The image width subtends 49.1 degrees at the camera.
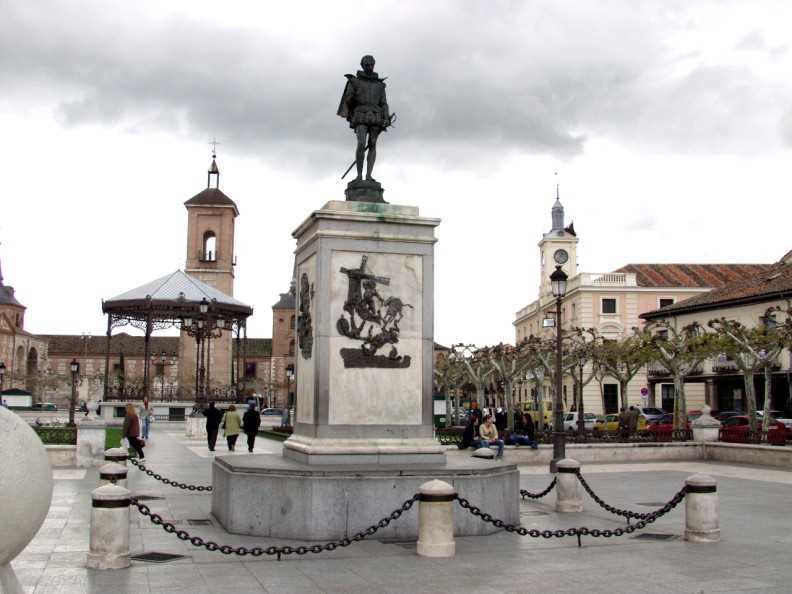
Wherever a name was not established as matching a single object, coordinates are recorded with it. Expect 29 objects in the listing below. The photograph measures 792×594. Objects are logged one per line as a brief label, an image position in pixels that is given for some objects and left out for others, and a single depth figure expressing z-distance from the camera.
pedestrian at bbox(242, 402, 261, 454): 25.08
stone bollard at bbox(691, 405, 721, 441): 26.36
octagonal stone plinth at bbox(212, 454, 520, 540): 9.93
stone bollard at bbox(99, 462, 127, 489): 11.40
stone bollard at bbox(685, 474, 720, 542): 10.38
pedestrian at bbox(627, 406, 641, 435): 28.80
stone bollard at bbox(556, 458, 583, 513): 12.98
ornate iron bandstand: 41.62
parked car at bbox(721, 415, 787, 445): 24.60
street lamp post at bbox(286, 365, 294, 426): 42.05
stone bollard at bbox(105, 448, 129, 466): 14.13
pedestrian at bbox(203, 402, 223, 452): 26.80
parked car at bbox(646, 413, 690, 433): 34.90
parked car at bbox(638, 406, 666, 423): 45.88
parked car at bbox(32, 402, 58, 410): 70.94
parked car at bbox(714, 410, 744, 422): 42.71
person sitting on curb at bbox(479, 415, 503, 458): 21.41
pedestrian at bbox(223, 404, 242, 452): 24.86
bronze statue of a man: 12.15
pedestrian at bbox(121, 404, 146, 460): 21.02
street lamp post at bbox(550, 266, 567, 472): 20.86
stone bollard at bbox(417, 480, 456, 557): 9.03
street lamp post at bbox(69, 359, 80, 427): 34.30
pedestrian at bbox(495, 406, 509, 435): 31.63
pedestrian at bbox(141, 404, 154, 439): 33.00
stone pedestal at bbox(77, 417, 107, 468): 21.42
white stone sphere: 4.86
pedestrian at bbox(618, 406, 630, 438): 28.35
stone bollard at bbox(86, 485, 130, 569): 8.49
